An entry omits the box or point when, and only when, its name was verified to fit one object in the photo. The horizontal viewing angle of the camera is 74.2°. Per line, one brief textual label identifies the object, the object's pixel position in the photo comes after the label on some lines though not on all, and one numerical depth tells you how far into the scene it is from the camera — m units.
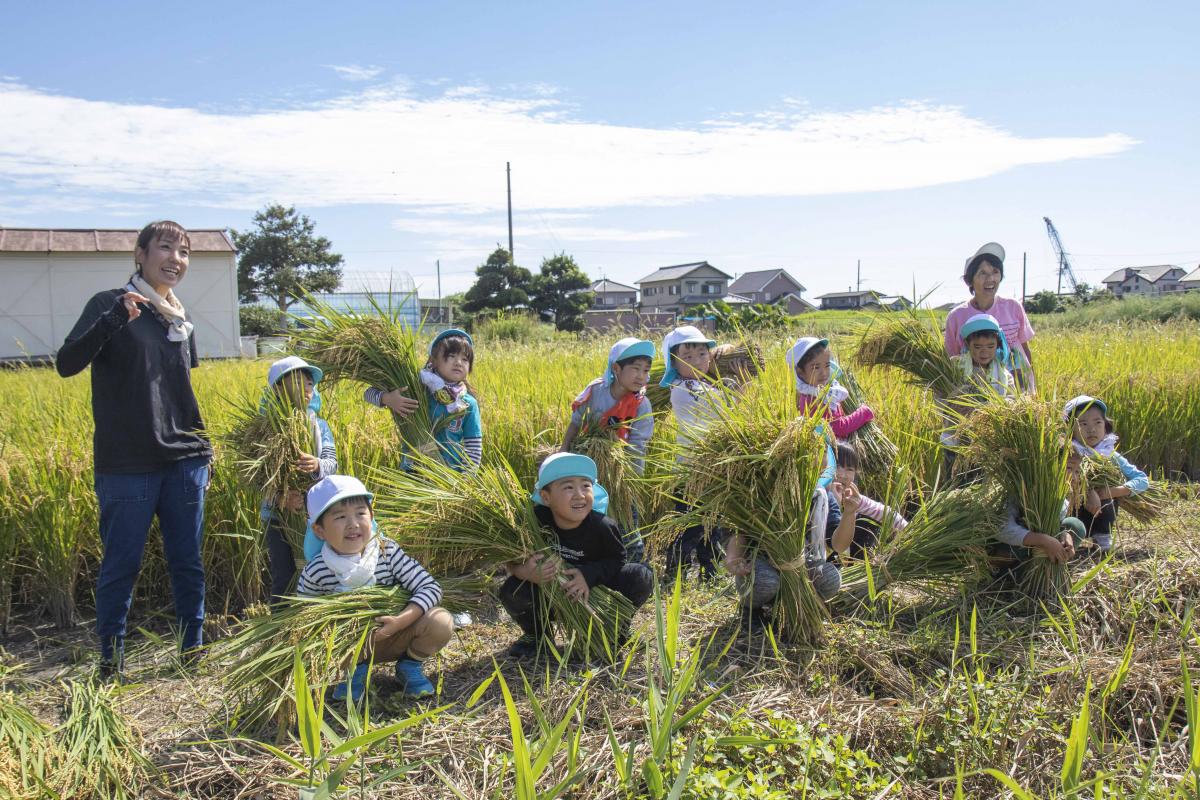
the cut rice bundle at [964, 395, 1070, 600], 3.06
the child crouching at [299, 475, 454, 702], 2.65
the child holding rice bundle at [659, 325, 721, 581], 3.84
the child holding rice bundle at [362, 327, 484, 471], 3.71
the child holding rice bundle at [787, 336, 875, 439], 3.41
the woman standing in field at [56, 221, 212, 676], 2.93
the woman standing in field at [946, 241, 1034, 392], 4.08
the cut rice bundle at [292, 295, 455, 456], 3.74
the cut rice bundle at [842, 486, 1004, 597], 3.15
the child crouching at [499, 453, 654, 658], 2.83
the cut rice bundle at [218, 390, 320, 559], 3.08
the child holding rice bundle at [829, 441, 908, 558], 3.20
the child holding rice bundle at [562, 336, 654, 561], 3.80
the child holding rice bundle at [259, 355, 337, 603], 3.21
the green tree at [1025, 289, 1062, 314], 33.81
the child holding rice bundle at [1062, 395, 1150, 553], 3.75
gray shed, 18.91
